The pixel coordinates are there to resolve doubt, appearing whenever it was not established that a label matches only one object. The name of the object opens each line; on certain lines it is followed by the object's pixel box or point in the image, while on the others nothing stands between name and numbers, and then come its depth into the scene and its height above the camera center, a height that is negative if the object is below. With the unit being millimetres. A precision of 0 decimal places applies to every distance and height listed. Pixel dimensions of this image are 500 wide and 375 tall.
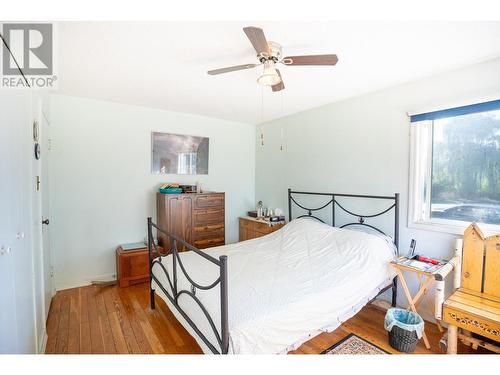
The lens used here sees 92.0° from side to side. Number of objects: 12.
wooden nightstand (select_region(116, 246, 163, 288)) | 3102 -1165
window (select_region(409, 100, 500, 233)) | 2141 +120
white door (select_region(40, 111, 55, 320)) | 2328 -377
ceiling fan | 1658 +843
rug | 1979 -1404
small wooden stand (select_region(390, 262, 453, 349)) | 1931 -829
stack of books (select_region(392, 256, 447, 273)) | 2068 -763
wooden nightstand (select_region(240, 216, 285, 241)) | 3766 -801
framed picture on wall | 3639 +385
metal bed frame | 1386 -807
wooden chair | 1678 -920
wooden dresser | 3411 -586
